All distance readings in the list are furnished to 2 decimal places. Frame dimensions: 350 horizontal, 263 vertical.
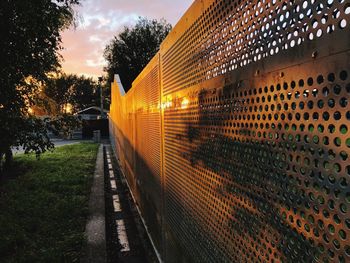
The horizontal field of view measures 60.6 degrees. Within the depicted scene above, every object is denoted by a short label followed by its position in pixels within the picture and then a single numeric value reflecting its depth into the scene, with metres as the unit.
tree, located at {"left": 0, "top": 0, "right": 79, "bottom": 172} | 4.92
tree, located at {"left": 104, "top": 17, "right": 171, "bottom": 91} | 40.09
